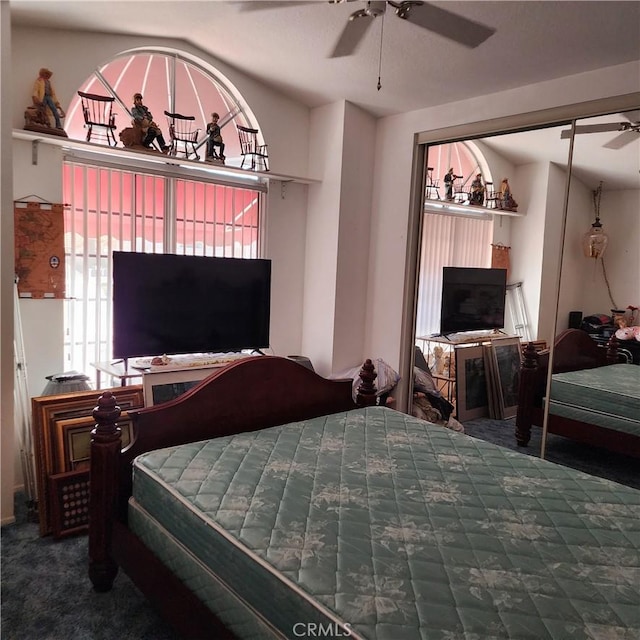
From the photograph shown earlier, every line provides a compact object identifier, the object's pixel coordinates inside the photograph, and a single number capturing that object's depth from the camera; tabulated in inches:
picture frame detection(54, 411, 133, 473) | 103.7
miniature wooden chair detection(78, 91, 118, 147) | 125.5
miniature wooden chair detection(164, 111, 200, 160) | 139.3
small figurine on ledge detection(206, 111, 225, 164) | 144.3
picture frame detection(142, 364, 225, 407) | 120.3
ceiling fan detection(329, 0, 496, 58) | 84.8
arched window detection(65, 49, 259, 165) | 130.5
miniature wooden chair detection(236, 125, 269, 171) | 155.9
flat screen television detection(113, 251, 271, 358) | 122.0
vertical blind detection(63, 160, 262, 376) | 128.5
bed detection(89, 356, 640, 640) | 48.8
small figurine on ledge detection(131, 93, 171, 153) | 130.8
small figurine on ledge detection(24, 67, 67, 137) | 112.8
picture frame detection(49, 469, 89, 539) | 99.3
